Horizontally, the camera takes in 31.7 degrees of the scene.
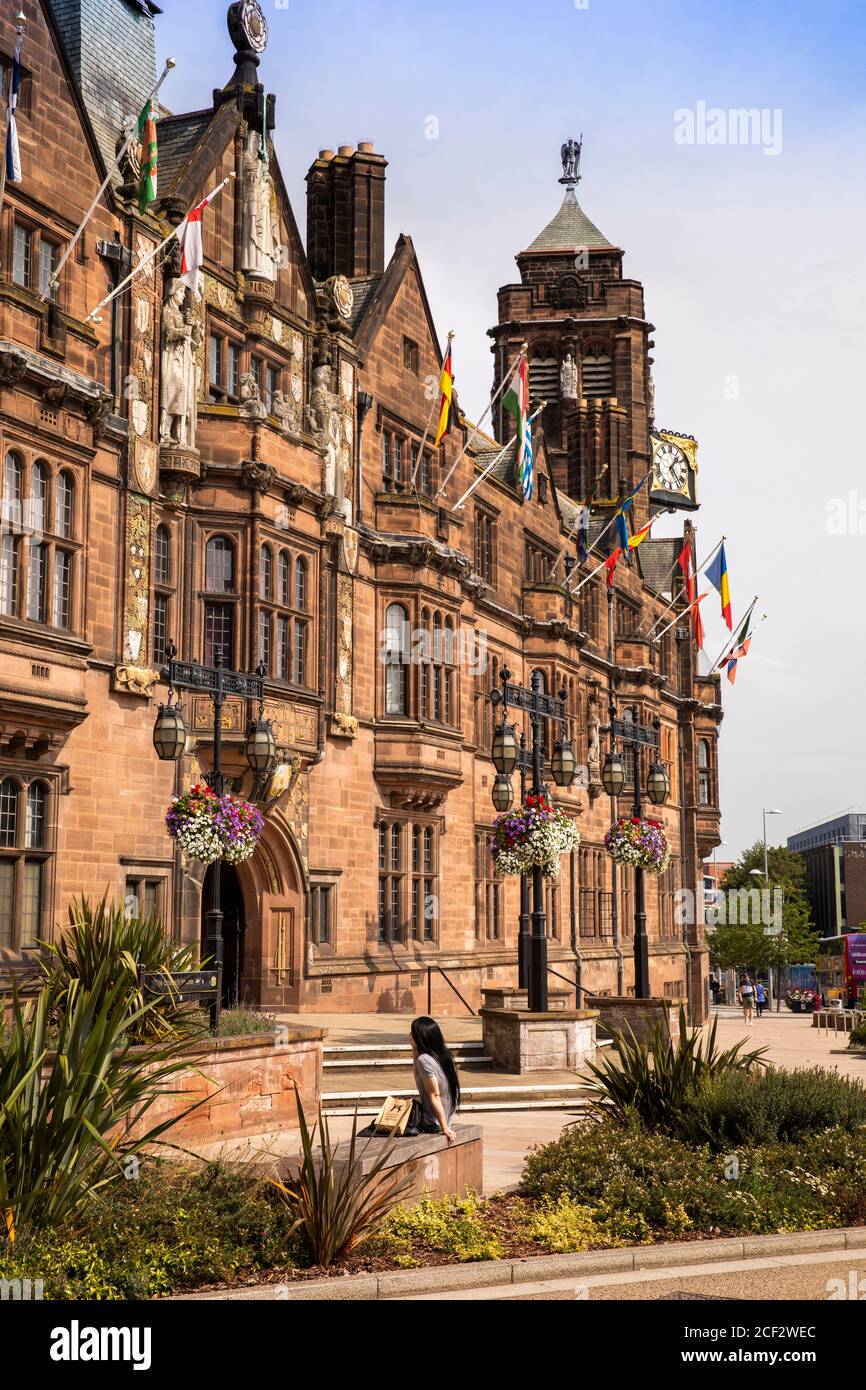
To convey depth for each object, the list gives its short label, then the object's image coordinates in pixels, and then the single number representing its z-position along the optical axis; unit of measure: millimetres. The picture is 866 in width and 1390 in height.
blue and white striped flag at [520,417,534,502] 34875
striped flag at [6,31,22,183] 21422
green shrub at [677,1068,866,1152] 13117
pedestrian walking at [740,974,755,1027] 51753
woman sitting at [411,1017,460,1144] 12602
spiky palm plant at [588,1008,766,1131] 13789
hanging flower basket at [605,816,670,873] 31219
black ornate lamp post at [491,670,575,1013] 24516
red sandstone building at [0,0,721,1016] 23250
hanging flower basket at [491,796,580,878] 25984
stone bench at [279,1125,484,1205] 11688
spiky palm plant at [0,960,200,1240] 9625
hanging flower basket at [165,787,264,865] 20828
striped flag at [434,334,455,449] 31406
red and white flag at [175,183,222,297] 24016
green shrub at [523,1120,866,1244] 11477
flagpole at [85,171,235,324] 23950
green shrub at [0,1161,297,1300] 9133
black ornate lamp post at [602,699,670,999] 29703
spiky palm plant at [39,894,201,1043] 15125
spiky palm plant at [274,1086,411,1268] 10008
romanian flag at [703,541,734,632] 45750
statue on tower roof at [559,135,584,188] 71875
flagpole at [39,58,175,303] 22700
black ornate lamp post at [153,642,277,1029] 20016
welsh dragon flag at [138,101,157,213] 23812
